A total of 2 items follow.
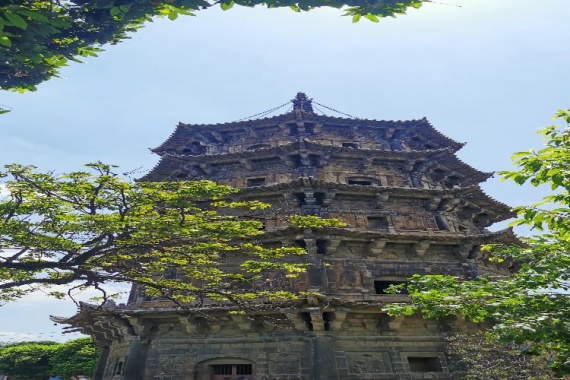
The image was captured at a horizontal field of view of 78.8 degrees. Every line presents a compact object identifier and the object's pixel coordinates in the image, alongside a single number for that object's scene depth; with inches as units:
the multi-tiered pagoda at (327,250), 453.7
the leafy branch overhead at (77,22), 184.1
